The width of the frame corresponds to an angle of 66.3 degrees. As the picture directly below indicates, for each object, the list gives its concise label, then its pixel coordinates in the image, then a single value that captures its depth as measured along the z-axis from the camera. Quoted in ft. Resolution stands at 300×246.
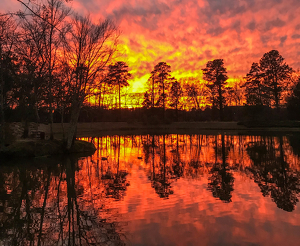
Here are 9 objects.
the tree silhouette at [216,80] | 161.17
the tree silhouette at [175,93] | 185.06
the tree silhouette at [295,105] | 130.41
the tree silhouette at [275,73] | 148.15
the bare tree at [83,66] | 53.98
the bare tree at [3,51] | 46.75
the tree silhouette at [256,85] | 154.30
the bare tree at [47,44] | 51.52
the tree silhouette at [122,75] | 166.97
